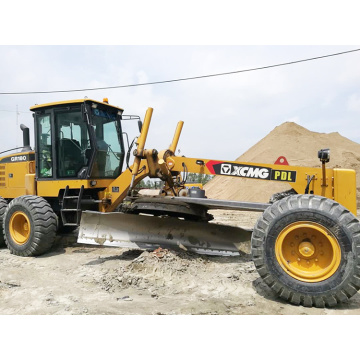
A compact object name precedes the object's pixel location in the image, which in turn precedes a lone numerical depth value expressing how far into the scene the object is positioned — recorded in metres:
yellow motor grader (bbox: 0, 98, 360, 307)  3.49
